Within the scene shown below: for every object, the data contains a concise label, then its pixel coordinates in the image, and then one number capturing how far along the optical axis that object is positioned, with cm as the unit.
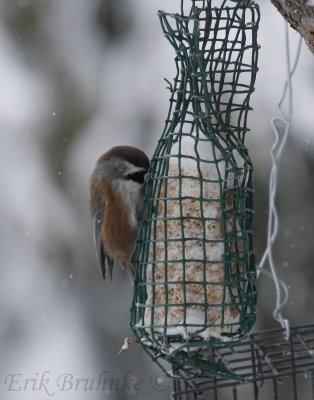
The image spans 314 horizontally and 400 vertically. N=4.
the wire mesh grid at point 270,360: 792
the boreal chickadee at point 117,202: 823
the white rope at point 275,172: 744
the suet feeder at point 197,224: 708
